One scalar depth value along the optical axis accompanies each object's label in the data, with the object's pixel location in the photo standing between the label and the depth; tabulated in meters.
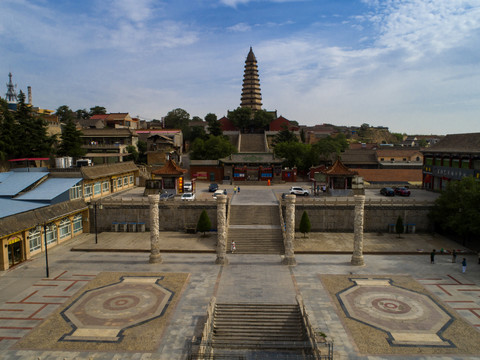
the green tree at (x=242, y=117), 96.75
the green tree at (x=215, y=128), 86.50
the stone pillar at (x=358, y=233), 29.09
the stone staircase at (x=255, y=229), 32.59
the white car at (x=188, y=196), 41.72
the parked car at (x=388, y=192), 46.66
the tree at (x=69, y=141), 56.21
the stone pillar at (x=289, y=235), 29.16
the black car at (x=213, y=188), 51.31
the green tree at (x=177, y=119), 116.12
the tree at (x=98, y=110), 113.12
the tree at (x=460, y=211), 31.03
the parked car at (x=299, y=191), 45.78
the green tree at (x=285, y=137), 79.56
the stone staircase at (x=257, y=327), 17.98
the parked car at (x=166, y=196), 44.19
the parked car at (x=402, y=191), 46.94
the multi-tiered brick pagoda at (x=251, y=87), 111.44
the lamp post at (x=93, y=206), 39.09
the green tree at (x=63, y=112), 102.75
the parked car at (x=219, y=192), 45.12
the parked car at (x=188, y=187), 46.69
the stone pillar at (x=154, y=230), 29.52
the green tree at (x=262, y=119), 96.61
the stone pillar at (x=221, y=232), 29.31
